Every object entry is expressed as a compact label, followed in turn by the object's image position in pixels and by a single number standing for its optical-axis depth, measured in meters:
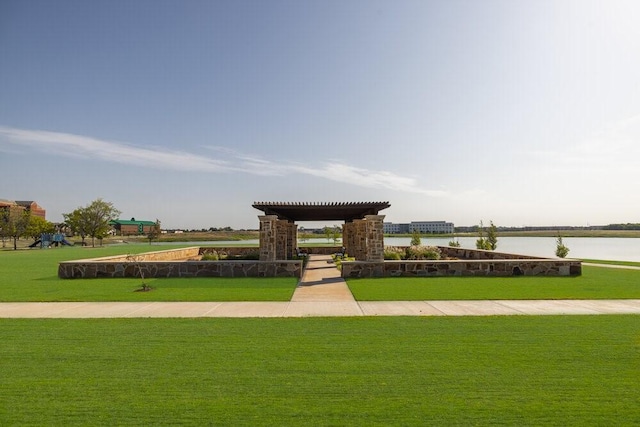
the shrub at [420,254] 17.74
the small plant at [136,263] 10.50
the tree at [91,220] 49.12
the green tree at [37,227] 44.72
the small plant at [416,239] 29.54
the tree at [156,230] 62.67
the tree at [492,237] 28.03
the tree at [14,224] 42.19
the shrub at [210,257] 16.69
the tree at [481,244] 27.37
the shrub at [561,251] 22.80
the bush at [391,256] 16.98
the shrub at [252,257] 18.04
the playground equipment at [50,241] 43.81
